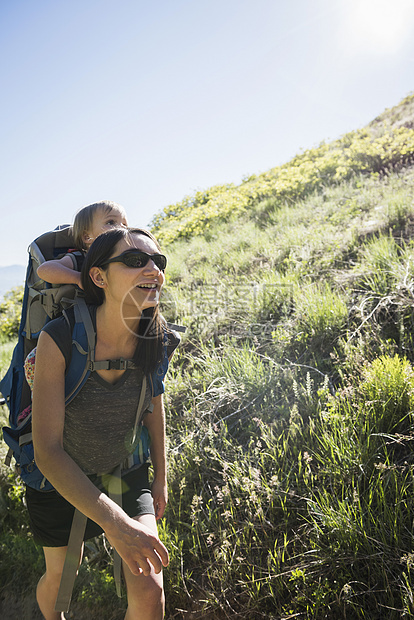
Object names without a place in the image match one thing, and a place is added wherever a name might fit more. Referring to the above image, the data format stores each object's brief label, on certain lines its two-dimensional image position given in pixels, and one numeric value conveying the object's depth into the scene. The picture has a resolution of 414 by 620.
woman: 1.51
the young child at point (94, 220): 2.49
